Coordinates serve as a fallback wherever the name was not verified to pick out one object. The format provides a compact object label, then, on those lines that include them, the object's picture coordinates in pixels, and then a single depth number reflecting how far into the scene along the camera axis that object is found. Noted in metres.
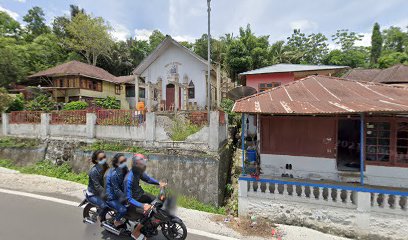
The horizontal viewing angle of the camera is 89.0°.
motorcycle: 4.14
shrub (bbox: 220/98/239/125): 12.74
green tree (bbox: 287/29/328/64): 35.38
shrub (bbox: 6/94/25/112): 13.16
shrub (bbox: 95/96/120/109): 18.22
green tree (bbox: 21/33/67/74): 24.36
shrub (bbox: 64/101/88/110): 15.07
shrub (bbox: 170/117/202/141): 7.98
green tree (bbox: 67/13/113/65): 28.08
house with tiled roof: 19.80
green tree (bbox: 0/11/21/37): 29.64
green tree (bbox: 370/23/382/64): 37.38
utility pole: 9.04
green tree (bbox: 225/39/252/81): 20.27
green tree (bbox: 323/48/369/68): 32.38
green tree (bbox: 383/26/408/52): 38.59
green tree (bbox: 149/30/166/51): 37.62
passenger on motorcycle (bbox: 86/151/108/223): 4.71
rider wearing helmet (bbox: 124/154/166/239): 4.00
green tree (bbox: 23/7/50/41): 34.91
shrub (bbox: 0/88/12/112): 12.23
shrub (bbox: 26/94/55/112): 15.02
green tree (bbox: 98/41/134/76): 31.69
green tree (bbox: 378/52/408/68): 27.99
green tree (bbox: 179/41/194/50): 35.75
